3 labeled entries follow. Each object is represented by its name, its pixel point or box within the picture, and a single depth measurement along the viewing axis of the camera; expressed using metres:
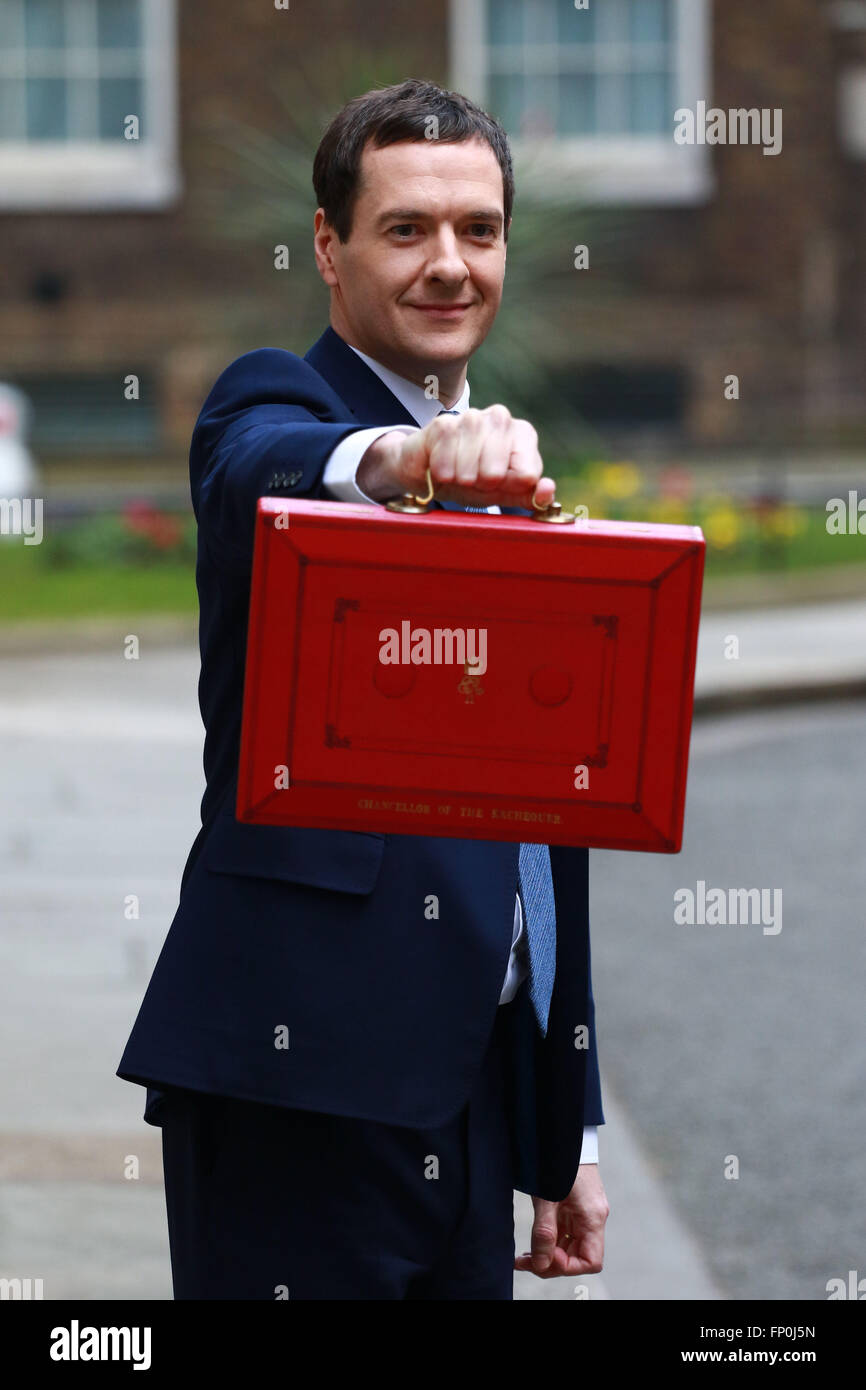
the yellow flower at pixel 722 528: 15.55
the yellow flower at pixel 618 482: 15.74
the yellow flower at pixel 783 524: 15.96
